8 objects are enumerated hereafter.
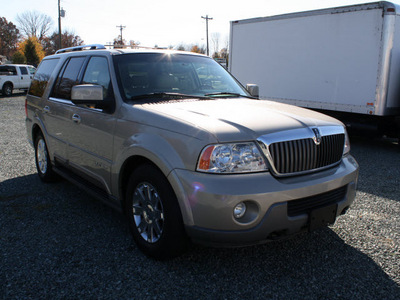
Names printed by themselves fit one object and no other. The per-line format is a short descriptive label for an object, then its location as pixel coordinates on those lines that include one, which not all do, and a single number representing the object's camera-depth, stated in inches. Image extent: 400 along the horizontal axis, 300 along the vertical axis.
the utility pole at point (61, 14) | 1403.5
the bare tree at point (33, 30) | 3213.6
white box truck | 311.4
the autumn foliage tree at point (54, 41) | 3139.8
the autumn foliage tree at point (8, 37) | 3376.0
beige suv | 103.1
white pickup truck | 898.7
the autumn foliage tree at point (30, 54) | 2036.2
